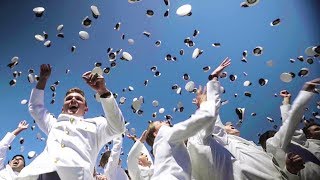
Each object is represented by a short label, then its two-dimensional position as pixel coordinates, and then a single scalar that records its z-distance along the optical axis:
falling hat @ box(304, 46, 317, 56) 4.10
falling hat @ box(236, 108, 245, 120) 4.40
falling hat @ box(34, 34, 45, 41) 4.39
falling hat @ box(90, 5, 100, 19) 4.30
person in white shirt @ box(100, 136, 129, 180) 3.23
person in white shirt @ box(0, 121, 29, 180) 4.11
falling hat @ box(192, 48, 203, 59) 4.42
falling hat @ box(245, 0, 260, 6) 4.29
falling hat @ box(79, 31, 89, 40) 4.38
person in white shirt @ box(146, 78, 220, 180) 2.16
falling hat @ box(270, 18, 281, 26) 4.57
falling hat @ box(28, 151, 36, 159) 4.81
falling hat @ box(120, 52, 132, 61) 4.44
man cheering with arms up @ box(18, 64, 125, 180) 2.14
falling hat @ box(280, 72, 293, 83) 4.29
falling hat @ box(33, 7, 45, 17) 4.46
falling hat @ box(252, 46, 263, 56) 4.49
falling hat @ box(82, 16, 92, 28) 4.21
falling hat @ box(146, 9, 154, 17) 4.52
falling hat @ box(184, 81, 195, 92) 4.49
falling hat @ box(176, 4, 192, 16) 4.30
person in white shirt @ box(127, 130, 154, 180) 2.84
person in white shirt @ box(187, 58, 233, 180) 2.43
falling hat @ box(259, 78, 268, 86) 4.90
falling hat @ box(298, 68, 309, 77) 4.19
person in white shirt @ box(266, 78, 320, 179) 2.42
